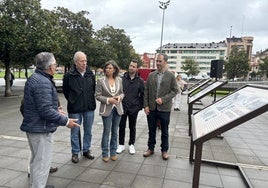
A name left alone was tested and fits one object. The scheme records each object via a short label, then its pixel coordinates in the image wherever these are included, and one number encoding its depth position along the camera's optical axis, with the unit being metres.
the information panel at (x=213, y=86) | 5.29
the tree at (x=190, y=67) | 44.24
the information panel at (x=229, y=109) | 1.98
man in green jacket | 3.32
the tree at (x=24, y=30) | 8.22
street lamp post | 19.35
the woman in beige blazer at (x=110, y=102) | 3.10
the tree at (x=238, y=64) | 30.57
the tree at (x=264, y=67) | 34.54
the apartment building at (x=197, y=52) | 76.95
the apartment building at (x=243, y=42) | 78.85
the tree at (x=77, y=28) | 15.31
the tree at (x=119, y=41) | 23.85
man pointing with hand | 1.97
